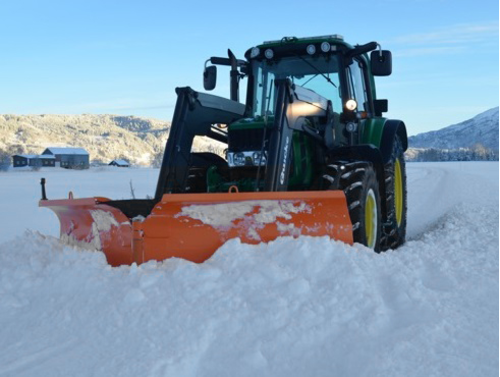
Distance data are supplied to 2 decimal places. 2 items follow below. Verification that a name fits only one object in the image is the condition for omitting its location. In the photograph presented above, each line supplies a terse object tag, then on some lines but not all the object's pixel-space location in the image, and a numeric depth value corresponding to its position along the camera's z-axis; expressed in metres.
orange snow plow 4.10
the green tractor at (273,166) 4.16
